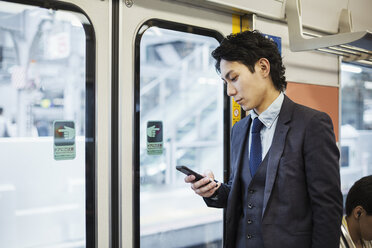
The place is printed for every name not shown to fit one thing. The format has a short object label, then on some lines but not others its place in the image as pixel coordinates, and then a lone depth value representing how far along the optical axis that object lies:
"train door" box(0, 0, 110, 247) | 1.68
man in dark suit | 1.41
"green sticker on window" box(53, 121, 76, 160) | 1.73
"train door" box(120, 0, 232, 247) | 1.86
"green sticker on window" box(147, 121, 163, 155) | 1.99
